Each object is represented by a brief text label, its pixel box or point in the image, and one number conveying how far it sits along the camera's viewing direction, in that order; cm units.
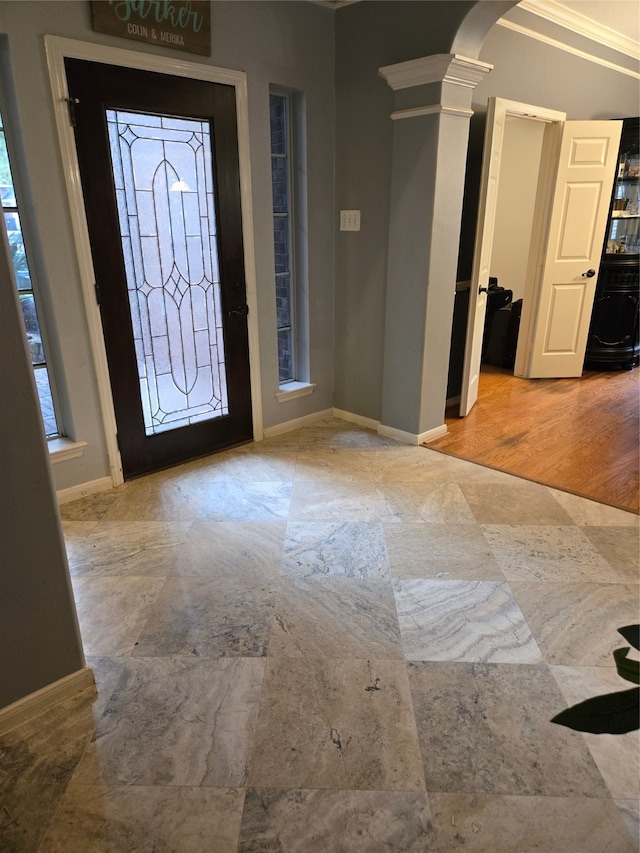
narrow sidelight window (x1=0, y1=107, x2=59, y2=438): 239
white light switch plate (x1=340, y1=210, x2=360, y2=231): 348
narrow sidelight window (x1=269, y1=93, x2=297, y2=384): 333
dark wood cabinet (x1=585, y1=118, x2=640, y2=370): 477
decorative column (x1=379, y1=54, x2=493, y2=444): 290
